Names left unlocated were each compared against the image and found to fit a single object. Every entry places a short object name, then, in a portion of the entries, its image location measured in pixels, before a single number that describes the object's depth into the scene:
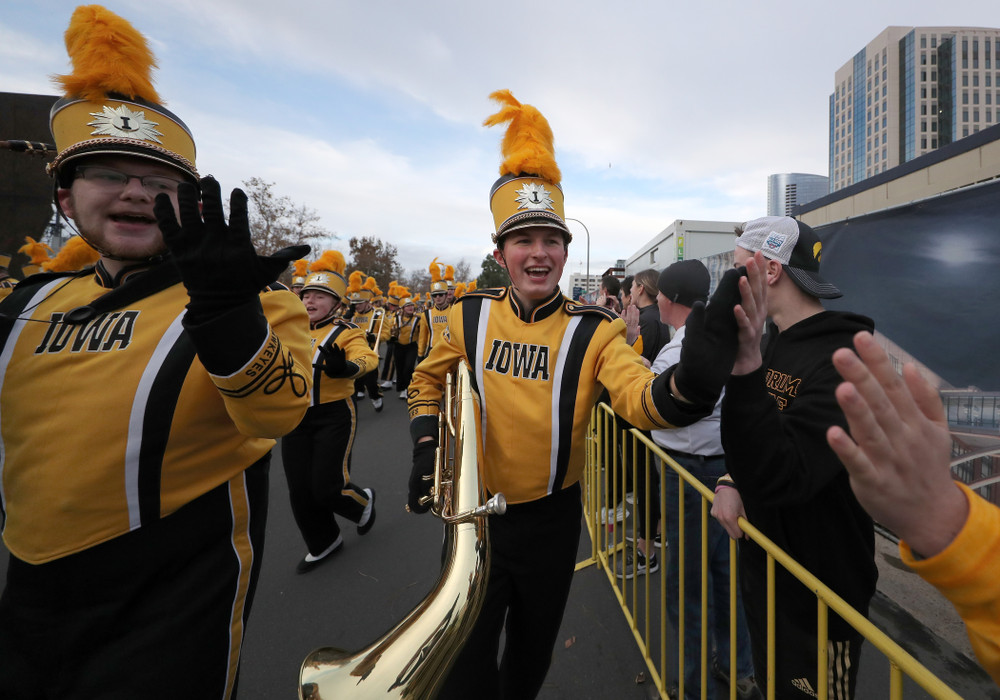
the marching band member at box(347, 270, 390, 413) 7.74
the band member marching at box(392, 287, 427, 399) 10.34
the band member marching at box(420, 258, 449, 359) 9.22
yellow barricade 0.88
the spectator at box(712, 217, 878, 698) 1.25
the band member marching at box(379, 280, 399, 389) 10.44
